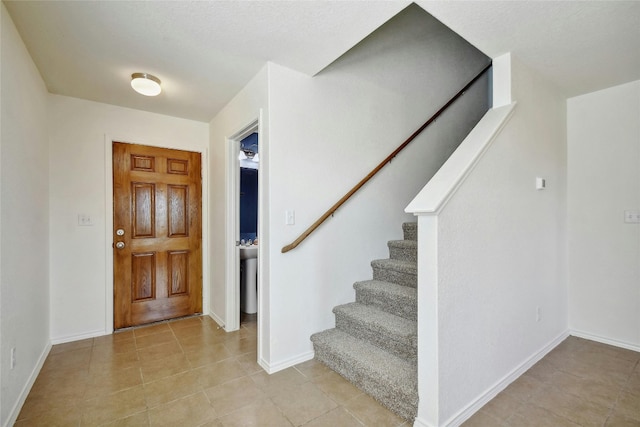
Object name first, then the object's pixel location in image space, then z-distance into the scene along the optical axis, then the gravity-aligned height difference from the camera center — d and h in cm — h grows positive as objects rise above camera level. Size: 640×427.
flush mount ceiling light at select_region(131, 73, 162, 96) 237 +104
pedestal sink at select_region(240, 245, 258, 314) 353 -79
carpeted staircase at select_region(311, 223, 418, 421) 177 -90
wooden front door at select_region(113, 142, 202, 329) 310 -22
